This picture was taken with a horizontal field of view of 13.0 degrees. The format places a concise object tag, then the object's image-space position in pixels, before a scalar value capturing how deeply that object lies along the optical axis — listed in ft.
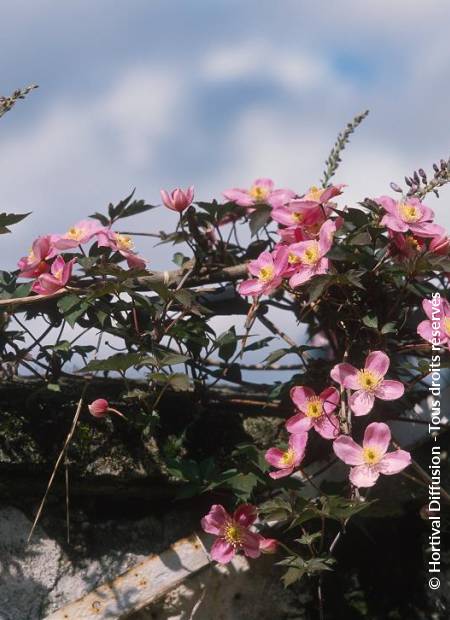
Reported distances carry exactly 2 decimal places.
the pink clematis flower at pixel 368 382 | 5.60
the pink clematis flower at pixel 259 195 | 6.14
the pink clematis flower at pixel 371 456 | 5.47
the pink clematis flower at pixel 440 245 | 5.77
